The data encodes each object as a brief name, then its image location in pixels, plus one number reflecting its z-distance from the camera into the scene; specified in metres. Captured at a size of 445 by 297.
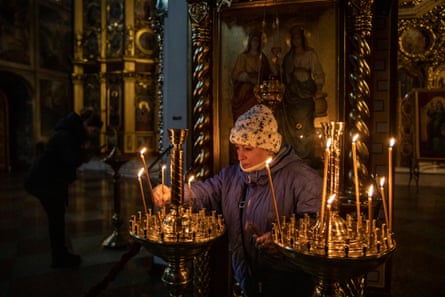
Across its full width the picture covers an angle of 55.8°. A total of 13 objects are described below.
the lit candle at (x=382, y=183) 1.65
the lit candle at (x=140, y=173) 1.88
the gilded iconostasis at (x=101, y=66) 11.86
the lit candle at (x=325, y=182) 1.53
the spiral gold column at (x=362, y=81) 3.10
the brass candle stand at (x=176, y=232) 1.75
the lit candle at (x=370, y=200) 1.58
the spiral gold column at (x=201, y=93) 3.52
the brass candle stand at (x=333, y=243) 1.45
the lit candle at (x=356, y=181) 1.56
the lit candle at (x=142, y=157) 1.84
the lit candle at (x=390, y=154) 1.71
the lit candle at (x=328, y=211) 1.48
